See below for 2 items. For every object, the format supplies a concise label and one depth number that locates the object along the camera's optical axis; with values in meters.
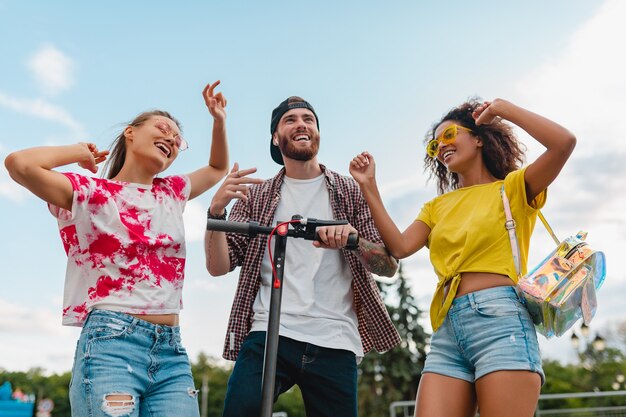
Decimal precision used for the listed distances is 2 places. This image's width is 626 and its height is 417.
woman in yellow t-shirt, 2.76
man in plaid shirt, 3.38
